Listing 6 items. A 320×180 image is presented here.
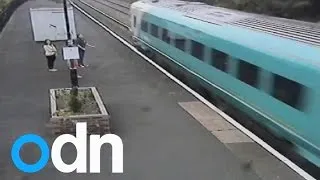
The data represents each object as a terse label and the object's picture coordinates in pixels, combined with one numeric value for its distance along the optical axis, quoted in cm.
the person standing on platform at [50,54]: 2231
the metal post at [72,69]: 1566
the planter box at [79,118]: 1299
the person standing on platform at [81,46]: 2288
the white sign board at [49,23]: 2628
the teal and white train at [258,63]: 1104
